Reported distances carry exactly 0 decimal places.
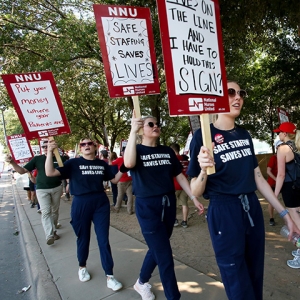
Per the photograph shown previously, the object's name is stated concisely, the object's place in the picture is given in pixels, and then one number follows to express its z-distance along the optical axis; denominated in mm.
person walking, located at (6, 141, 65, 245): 5062
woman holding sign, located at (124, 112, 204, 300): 2527
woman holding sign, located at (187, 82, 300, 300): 1862
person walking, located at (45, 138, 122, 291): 3225
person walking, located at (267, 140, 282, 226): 5073
